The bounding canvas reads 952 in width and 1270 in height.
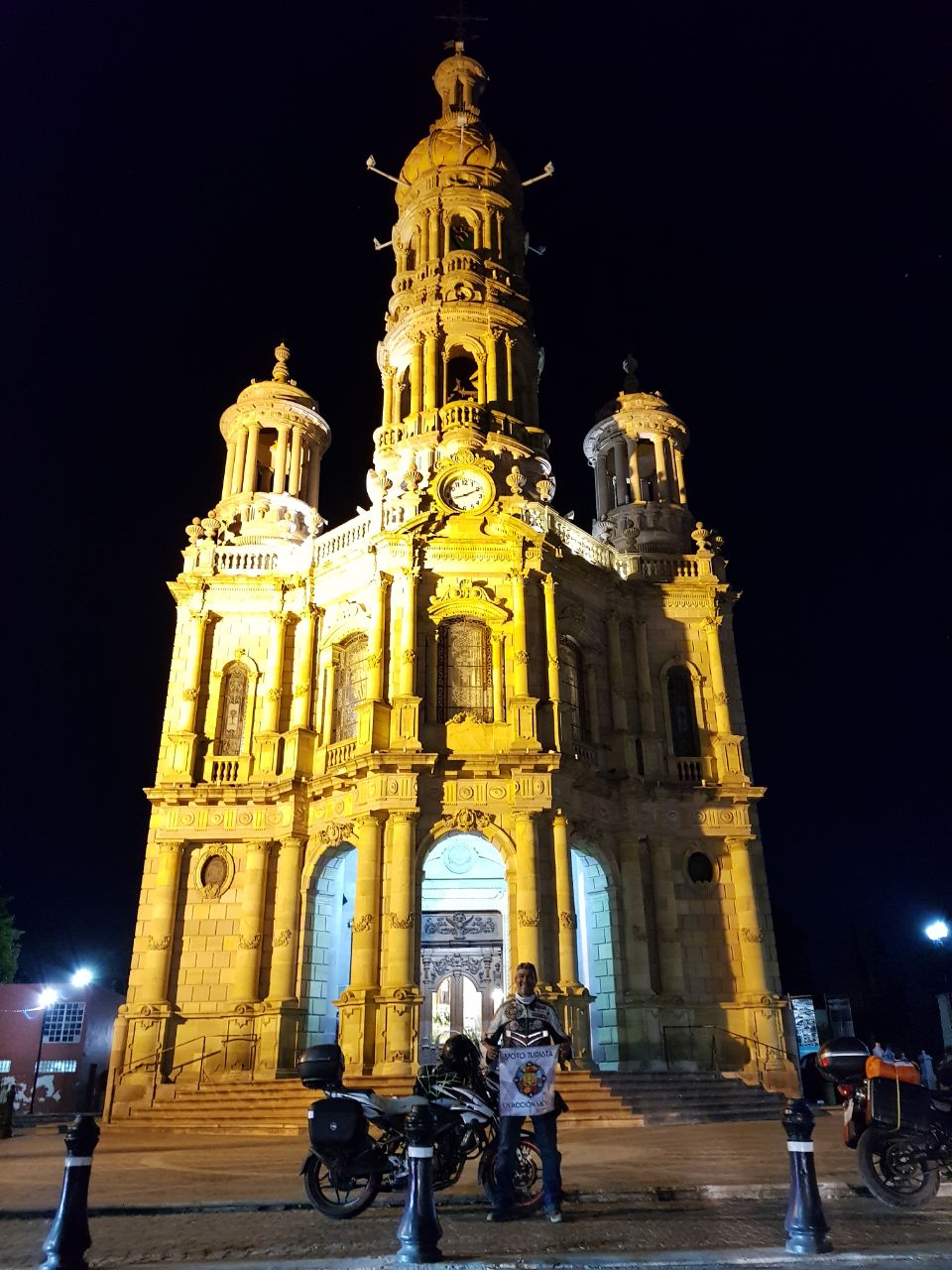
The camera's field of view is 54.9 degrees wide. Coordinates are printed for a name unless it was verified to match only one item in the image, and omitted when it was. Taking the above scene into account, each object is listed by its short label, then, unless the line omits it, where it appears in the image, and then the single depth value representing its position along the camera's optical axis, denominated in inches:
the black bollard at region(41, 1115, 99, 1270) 257.1
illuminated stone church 899.4
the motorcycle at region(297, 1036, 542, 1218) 333.4
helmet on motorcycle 384.8
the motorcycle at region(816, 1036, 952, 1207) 338.0
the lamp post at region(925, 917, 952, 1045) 954.7
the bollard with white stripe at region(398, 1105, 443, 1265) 260.2
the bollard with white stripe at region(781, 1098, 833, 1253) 265.7
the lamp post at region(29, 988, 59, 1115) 1301.7
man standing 316.8
